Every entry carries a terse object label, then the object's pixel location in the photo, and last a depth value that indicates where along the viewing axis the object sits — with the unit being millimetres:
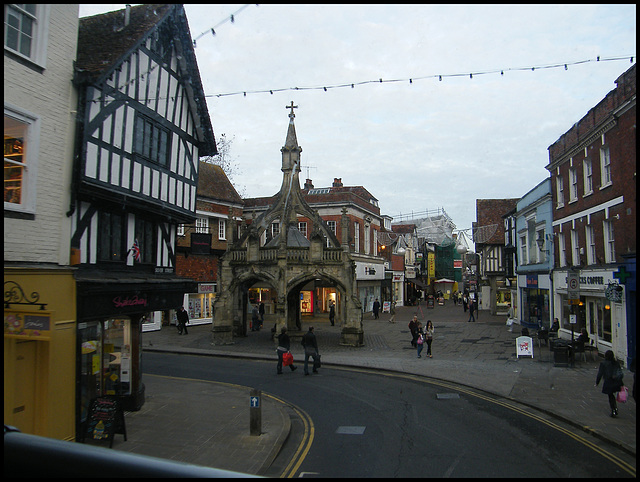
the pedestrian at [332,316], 33406
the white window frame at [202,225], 32928
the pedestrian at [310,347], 16766
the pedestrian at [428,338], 20312
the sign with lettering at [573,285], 16953
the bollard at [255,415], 9914
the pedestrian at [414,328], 21797
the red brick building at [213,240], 32344
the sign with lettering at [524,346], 19156
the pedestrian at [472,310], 34875
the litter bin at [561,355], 17422
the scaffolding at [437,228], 89750
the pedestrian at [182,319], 27641
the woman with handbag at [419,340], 19828
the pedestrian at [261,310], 32756
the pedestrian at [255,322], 30502
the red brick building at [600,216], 16656
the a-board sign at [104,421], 8945
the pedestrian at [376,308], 37750
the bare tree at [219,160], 44175
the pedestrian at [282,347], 16891
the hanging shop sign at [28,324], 7727
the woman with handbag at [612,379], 10836
